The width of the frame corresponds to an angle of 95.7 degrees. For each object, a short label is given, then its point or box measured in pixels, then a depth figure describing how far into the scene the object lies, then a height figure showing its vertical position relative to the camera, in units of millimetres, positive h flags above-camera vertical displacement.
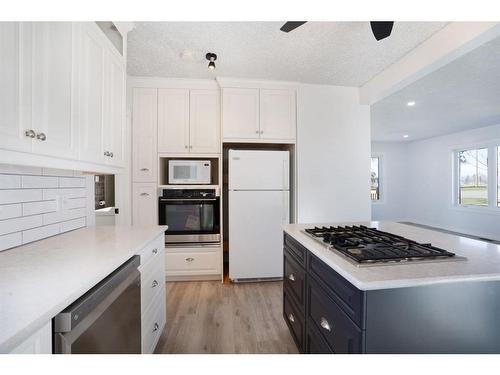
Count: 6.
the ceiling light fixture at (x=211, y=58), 2234 +1293
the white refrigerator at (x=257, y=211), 2711 -295
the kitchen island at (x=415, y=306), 836 -464
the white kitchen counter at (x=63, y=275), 573 -322
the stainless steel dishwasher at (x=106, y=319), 673 -476
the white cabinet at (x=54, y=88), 940 +450
